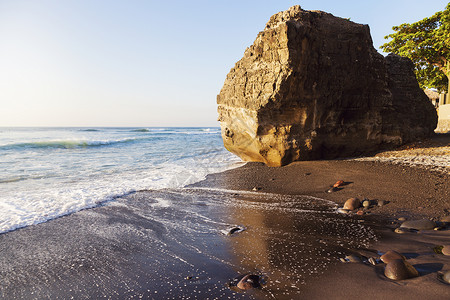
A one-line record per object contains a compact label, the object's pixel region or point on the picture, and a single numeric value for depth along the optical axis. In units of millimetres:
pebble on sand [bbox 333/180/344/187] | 5753
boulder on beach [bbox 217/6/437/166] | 7348
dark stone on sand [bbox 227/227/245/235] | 3814
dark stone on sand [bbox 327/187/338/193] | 5609
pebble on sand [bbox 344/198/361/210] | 4547
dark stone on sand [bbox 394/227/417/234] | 3506
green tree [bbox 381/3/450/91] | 15664
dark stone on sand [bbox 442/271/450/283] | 2249
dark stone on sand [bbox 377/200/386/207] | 4564
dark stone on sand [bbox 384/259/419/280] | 2354
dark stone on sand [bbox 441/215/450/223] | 3652
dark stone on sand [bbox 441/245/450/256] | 2773
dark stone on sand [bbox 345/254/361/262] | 2789
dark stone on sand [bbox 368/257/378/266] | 2678
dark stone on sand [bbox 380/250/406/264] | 2686
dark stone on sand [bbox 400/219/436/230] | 3534
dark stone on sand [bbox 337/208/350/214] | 4428
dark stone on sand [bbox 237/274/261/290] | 2396
